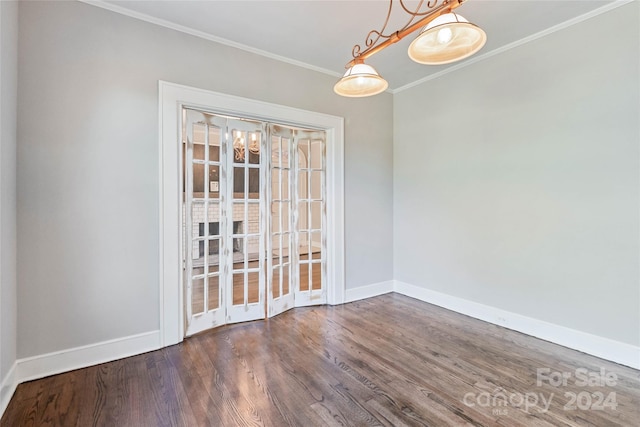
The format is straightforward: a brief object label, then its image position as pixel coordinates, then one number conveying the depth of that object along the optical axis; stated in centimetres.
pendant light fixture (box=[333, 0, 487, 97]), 147
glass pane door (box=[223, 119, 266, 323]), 295
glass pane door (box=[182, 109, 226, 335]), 271
